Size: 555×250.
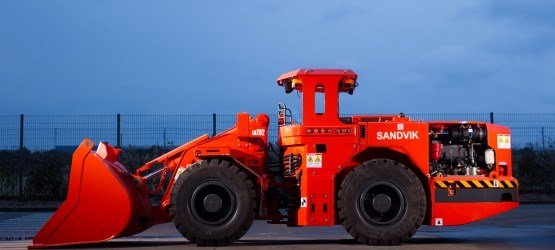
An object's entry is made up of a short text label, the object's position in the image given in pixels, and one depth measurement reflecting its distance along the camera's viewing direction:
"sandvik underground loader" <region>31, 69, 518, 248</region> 12.21
